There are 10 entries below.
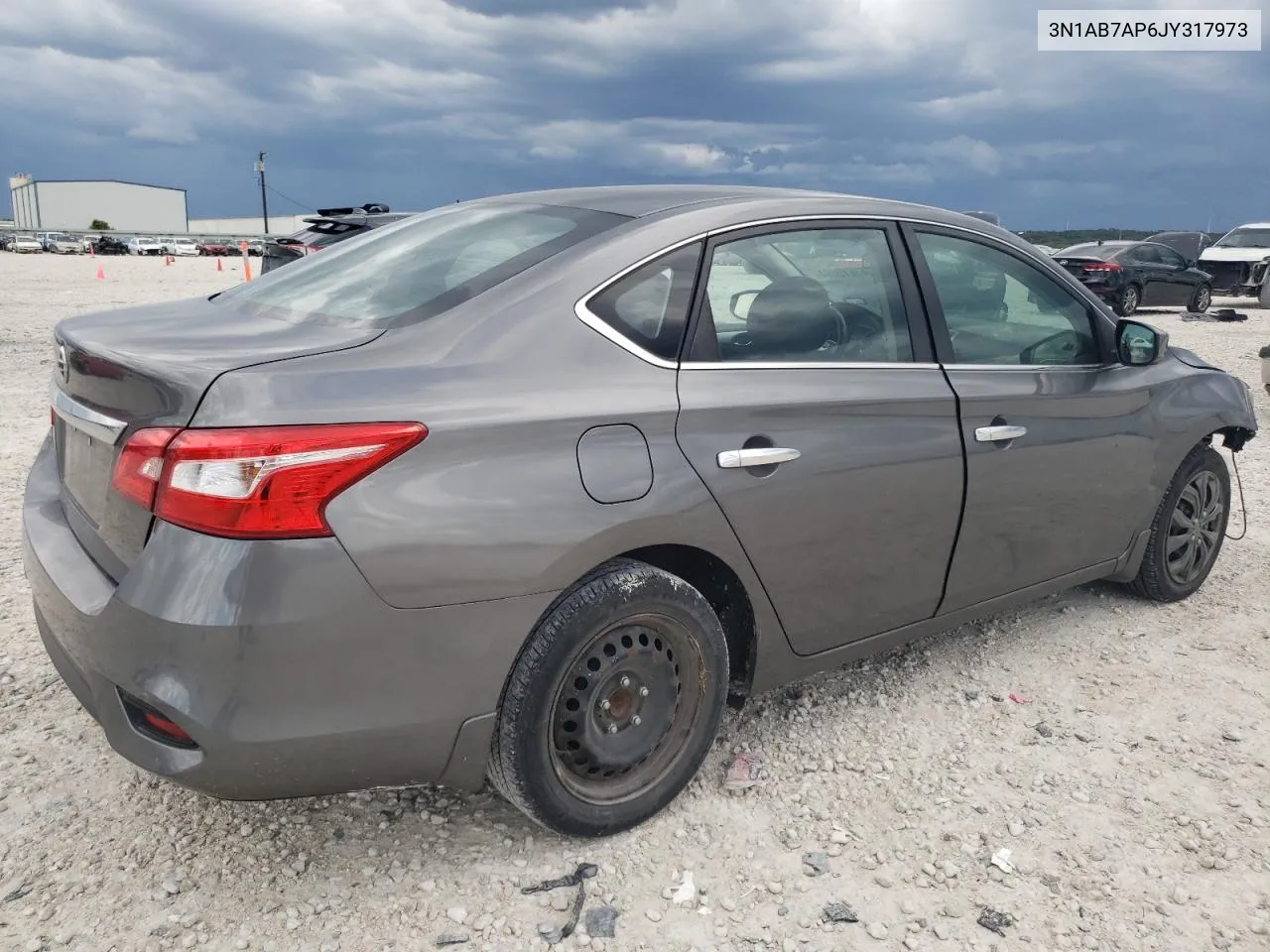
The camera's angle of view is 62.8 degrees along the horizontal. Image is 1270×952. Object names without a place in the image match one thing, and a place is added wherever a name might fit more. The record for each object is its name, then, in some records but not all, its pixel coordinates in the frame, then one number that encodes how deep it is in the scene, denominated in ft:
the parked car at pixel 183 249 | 217.93
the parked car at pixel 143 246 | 214.28
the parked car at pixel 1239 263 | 66.33
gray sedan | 6.96
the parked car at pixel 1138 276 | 60.13
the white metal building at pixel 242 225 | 396.39
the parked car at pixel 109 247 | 213.05
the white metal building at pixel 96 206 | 398.83
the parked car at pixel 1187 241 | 95.31
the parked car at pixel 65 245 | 203.00
